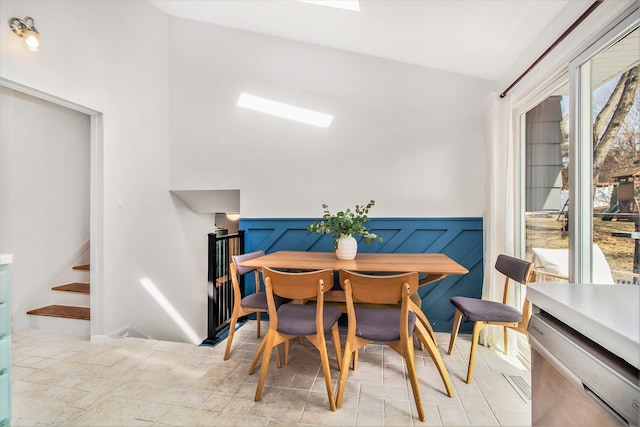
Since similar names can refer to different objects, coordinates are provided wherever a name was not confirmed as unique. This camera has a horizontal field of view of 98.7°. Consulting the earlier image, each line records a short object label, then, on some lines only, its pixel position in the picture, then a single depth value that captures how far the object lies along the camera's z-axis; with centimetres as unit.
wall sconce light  192
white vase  228
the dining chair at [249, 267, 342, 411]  164
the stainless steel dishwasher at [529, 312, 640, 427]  51
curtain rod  141
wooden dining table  182
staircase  269
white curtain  222
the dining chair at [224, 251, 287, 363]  215
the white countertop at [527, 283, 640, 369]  51
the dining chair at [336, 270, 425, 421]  153
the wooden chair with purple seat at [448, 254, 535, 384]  182
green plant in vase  226
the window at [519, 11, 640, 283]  133
